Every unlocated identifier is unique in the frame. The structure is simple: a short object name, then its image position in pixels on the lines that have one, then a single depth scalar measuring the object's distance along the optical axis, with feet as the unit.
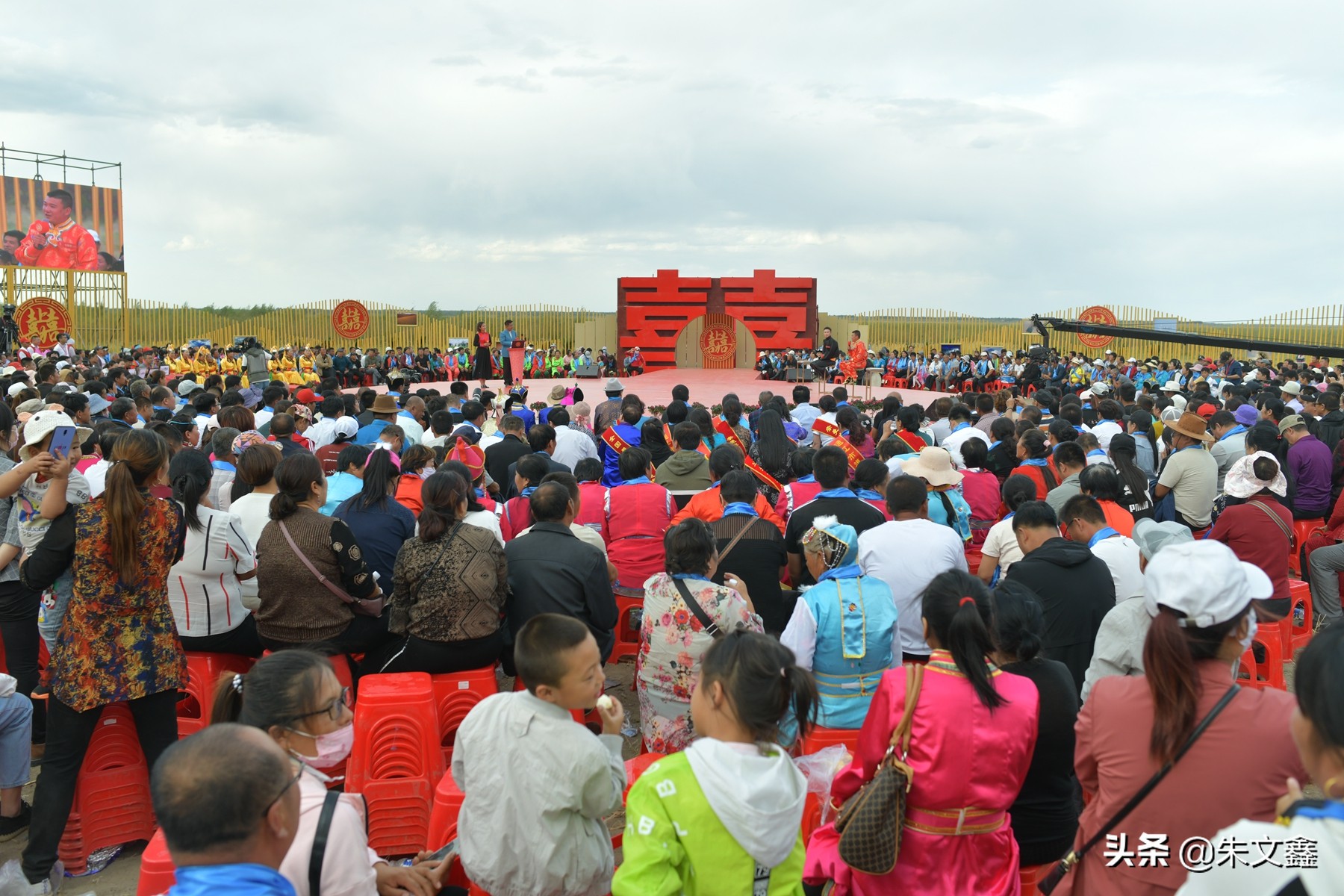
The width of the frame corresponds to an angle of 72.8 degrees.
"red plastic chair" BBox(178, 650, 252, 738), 12.35
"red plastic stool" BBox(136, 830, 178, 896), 7.85
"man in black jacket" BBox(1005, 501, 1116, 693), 11.05
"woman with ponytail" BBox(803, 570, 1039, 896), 7.07
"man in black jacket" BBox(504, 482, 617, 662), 12.21
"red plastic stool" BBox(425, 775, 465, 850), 8.87
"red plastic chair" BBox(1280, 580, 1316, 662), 17.48
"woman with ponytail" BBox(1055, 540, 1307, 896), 6.17
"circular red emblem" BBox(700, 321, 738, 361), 85.30
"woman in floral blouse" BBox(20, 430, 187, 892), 10.35
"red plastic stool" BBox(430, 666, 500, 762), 12.26
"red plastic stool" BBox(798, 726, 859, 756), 10.50
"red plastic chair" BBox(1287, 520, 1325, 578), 21.16
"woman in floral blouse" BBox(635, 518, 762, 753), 10.44
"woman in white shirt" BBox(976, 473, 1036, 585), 14.05
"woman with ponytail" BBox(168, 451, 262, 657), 11.86
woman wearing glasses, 6.23
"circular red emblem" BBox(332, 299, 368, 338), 67.87
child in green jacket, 6.52
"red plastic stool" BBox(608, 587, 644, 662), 16.70
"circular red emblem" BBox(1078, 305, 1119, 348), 87.61
